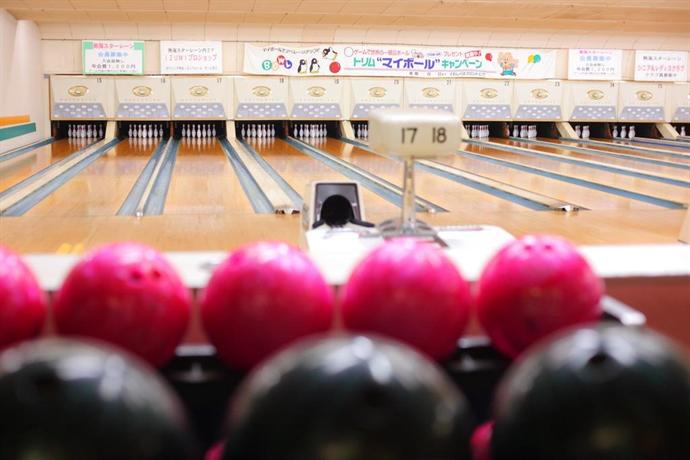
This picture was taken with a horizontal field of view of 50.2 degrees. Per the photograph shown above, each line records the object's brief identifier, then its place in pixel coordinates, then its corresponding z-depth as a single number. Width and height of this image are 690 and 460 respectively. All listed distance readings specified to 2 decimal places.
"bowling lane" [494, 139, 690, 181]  5.36
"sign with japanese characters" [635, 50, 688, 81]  9.58
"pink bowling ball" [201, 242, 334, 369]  0.93
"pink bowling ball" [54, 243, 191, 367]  0.90
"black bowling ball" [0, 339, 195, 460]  0.56
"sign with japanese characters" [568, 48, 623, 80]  9.44
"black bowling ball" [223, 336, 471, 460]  0.59
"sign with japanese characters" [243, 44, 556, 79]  8.68
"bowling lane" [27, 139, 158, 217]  3.75
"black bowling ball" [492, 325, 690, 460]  0.63
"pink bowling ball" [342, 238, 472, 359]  0.94
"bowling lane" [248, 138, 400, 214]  4.13
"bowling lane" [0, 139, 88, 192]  4.87
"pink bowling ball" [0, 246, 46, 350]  0.90
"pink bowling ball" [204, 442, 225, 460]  0.80
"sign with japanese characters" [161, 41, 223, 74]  8.46
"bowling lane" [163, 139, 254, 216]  3.86
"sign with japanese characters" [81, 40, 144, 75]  8.35
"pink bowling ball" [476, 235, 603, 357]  0.99
